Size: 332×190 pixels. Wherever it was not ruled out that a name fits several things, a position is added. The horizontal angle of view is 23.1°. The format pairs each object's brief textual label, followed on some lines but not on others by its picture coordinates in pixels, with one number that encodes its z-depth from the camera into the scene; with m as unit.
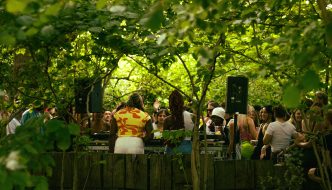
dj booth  13.51
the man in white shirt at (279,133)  11.33
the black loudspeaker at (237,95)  12.94
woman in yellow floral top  10.91
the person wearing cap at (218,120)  16.49
